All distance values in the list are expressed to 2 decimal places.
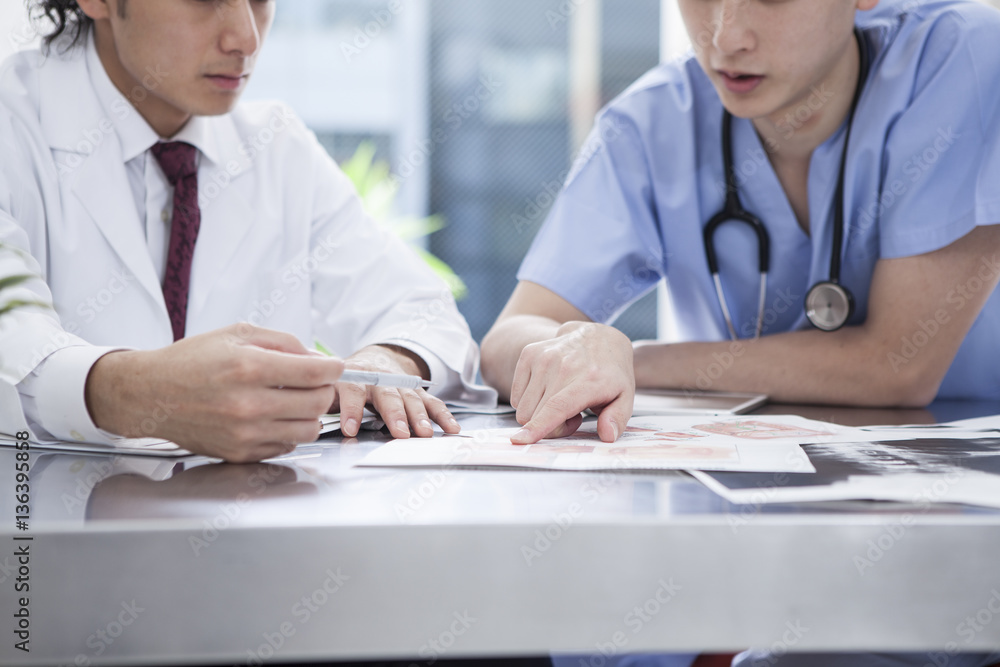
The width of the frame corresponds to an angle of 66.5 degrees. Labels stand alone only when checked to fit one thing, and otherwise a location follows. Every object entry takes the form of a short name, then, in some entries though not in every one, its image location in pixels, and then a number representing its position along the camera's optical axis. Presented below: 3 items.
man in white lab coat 1.12
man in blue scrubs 1.13
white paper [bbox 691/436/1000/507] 0.53
